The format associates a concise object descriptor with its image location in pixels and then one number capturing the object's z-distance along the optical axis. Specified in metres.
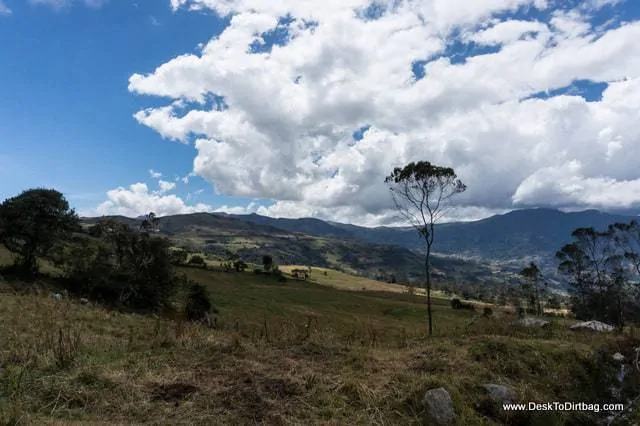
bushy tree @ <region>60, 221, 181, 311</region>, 43.84
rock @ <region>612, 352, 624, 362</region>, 12.05
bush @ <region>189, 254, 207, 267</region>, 130.62
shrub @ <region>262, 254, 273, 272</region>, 147.23
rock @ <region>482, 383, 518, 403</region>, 9.08
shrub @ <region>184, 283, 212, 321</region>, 43.47
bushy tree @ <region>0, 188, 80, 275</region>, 43.16
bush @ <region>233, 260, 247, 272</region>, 141.11
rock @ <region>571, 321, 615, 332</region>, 19.46
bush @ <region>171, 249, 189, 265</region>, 51.68
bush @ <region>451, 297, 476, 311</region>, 105.12
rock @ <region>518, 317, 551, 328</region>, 18.18
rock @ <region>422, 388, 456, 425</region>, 8.17
